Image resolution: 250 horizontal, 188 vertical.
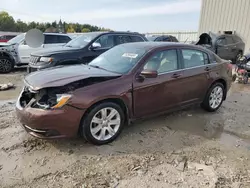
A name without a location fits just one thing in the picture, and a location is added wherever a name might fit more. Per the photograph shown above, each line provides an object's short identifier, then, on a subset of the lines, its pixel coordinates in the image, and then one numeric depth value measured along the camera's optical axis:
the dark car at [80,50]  6.58
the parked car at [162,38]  14.41
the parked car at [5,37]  16.65
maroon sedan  3.08
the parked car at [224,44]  12.39
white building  14.23
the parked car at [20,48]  9.11
